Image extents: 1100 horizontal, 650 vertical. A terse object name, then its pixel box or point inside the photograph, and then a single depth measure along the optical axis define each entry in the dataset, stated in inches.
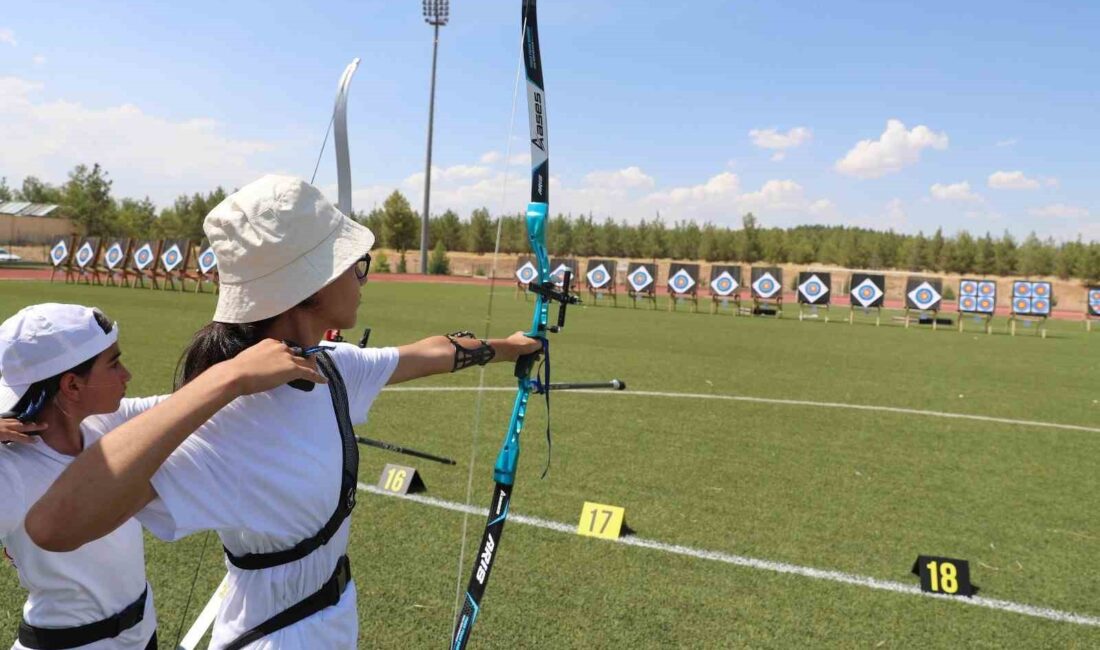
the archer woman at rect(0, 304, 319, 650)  59.1
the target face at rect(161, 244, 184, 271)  866.8
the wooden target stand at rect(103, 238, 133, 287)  868.5
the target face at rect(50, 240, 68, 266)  948.6
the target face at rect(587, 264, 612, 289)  995.3
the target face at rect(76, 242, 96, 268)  924.8
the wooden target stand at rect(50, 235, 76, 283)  887.1
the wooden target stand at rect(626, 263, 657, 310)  966.4
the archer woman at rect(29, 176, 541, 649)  42.9
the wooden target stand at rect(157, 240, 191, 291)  841.5
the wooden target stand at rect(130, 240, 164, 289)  850.8
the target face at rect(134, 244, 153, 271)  895.7
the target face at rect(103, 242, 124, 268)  908.0
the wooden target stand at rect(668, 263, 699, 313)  930.7
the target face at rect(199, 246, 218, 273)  883.4
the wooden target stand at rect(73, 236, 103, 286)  876.0
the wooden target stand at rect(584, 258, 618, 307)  981.8
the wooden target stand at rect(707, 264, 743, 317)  925.0
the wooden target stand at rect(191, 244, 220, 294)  821.2
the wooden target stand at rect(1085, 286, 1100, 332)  874.1
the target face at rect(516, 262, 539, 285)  1110.6
